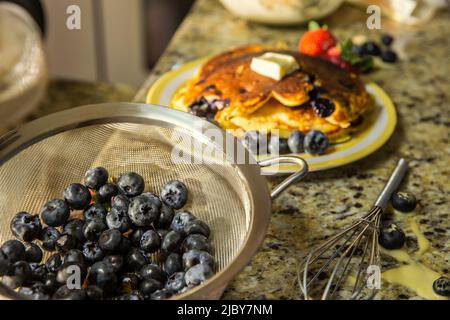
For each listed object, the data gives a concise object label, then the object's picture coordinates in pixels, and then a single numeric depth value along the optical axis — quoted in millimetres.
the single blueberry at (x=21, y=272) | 390
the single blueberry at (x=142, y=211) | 424
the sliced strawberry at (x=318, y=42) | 619
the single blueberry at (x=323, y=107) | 536
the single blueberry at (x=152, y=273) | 400
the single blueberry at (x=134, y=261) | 410
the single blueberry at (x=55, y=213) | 427
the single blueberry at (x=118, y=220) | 423
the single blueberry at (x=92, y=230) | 419
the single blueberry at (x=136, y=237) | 424
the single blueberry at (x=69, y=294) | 373
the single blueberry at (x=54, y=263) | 401
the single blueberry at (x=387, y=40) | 680
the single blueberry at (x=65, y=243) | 414
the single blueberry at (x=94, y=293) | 379
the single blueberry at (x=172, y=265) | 405
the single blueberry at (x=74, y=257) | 400
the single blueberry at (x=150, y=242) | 419
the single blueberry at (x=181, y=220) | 429
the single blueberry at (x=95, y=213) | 429
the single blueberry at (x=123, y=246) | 413
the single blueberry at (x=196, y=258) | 401
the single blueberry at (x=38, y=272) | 394
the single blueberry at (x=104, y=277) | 392
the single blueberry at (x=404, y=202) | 477
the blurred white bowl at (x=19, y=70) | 895
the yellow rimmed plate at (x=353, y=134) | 509
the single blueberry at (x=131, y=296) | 384
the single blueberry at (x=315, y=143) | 514
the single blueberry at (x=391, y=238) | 448
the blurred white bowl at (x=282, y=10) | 684
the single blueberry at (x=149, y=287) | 393
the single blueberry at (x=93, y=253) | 408
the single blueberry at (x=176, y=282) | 391
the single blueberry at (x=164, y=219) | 434
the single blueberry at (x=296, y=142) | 517
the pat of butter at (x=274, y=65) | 544
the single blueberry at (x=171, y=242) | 416
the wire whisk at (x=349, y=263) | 417
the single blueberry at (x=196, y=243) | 413
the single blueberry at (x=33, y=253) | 409
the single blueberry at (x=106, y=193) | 442
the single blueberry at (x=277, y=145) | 519
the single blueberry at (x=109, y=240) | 409
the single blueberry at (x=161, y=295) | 385
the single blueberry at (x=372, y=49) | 669
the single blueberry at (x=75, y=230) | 420
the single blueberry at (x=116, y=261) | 402
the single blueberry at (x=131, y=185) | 444
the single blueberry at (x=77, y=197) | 437
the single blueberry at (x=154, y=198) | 431
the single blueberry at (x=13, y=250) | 401
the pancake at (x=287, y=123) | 533
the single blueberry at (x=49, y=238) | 419
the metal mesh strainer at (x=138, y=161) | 421
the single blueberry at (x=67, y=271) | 389
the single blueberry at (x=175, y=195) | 443
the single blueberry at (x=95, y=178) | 449
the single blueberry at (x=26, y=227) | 418
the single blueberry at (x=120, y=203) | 428
